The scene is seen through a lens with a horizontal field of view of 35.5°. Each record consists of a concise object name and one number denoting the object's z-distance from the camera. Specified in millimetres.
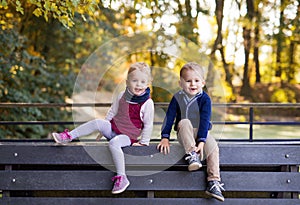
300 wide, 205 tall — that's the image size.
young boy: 4711
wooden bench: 4996
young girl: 4793
